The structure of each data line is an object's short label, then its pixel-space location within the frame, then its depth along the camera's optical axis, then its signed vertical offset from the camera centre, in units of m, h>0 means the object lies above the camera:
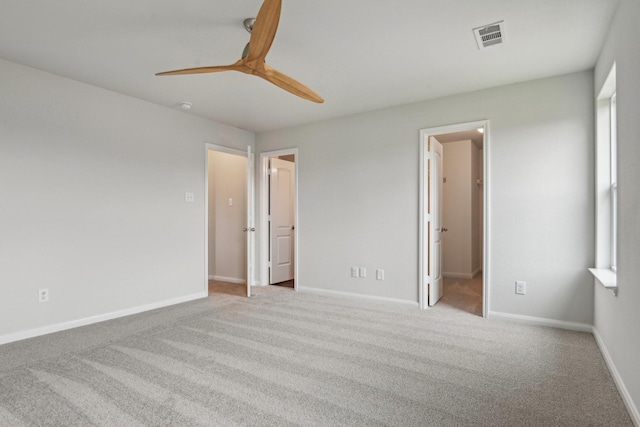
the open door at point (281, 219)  5.59 -0.15
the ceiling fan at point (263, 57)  1.72 +0.92
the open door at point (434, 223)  4.16 -0.17
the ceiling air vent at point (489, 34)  2.46 +1.31
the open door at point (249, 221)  4.68 -0.15
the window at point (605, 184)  2.98 +0.22
